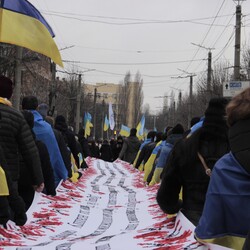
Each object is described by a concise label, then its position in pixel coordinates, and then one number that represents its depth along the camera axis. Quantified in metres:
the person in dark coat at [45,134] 7.26
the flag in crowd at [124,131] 31.18
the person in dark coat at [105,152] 25.86
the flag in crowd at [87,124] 25.05
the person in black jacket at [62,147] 8.83
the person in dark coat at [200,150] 4.11
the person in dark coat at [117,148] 26.32
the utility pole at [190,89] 43.84
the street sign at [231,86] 17.62
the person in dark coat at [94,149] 26.73
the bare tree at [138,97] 88.64
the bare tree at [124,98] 86.12
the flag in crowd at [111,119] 38.47
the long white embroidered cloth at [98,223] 4.66
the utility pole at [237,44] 20.61
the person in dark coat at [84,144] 20.04
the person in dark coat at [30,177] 6.32
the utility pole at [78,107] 40.44
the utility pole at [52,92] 31.48
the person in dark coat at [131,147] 20.12
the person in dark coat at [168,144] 8.68
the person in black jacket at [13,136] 5.37
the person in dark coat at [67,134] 10.67
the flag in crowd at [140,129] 32.69
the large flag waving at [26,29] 6.66
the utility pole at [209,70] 31.93
